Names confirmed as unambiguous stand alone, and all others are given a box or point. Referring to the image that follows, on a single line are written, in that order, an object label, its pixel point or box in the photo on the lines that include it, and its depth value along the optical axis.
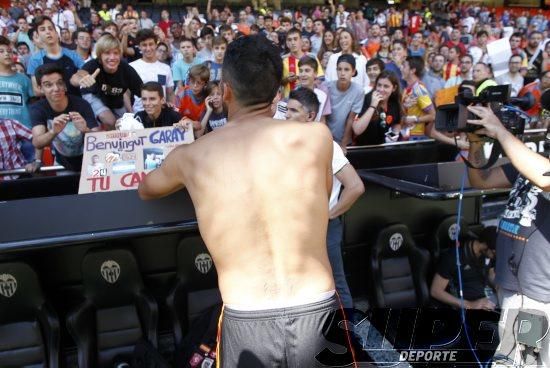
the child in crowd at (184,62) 6.05
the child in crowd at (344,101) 4.54
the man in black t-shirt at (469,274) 3.77
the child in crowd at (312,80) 4.42
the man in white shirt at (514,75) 7.06
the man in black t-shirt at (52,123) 3.42
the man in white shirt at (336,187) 2.73
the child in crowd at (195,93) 4.52
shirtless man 1.68
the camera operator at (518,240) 2.20
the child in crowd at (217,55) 5.53
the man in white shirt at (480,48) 9.80
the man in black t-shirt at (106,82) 4.14
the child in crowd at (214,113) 4.19
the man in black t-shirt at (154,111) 3.78
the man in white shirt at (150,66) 5.26
